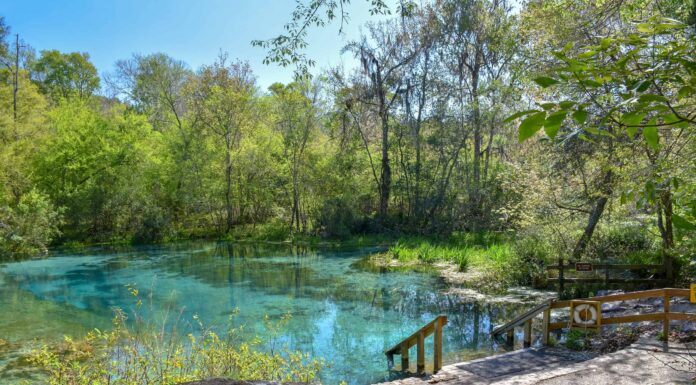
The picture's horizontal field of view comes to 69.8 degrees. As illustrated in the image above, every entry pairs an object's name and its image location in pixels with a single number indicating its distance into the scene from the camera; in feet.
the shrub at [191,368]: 17.70
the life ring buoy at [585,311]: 24.20
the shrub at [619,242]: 47.08
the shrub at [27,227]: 70.79
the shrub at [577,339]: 26.12
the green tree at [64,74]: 127.24
